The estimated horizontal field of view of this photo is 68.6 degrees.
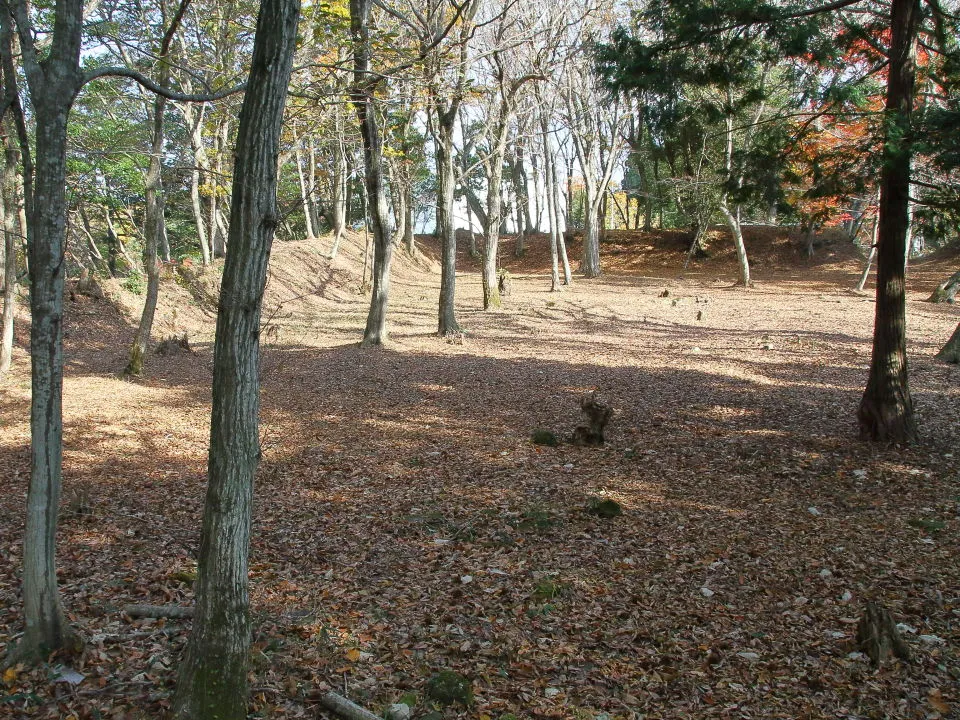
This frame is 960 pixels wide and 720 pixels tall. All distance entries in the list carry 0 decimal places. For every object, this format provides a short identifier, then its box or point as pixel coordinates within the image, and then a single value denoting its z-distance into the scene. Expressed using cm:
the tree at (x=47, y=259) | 354
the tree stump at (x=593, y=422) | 898
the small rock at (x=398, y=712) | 386
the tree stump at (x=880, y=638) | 446
